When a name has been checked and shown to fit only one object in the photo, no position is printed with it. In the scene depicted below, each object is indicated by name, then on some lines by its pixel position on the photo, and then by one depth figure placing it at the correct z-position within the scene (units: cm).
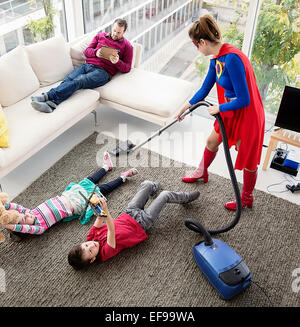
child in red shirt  214
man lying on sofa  312
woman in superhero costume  198
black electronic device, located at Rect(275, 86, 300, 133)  258
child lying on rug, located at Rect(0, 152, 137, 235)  235
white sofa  282
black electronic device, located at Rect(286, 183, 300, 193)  277
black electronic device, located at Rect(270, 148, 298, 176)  292
